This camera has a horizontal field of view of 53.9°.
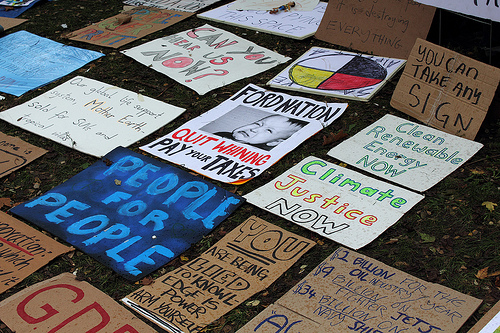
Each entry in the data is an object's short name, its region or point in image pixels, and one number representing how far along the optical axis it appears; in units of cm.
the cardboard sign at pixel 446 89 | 306
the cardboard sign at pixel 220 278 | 226
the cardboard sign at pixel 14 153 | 343
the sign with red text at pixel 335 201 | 261
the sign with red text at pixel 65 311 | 222
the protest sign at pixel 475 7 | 313
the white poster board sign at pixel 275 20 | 486
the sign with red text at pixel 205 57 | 425
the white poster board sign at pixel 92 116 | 362
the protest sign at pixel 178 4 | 570
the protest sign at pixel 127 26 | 514
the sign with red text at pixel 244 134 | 323
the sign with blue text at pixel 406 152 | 292
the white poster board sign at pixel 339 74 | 383
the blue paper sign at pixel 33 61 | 452
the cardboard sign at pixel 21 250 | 255
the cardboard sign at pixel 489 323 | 198
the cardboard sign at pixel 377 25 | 412
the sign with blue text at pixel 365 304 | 205
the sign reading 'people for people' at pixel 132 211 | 266
